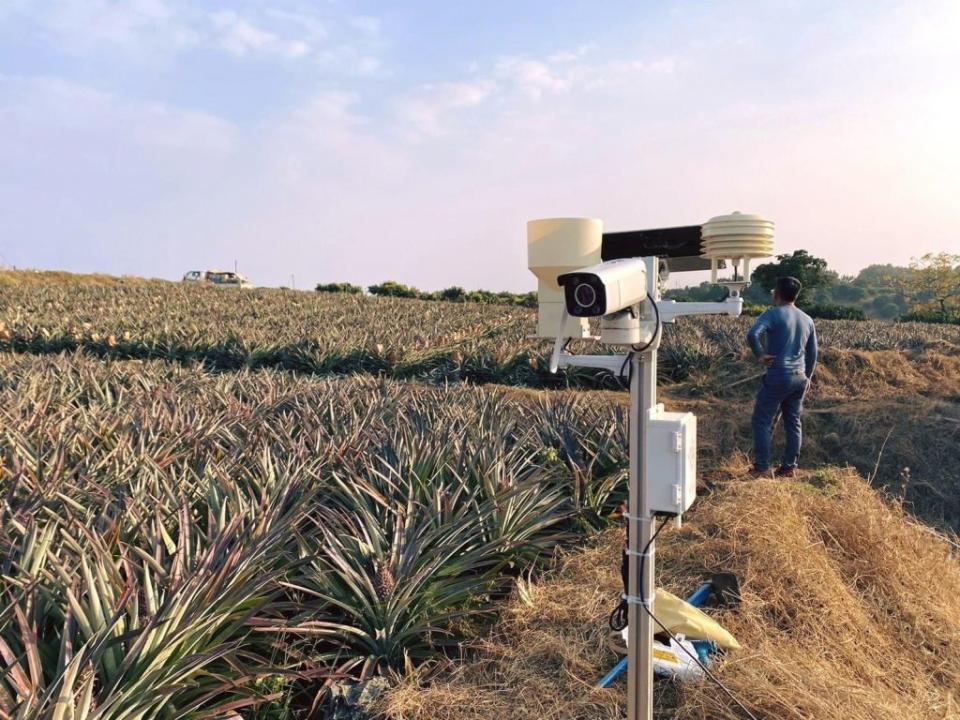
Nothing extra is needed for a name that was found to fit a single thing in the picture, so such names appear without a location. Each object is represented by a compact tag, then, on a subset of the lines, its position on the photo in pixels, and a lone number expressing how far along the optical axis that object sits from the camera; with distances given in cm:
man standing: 568
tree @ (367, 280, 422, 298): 3784
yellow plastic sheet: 245
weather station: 184
